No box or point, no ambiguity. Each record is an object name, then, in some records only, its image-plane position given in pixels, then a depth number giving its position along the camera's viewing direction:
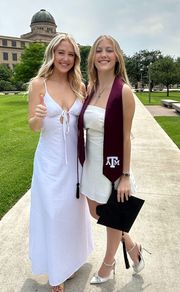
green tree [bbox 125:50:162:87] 59.70
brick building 80.41
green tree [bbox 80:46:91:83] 53.44
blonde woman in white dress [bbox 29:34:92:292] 1.85
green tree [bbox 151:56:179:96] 28.83
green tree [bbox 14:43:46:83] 25.00
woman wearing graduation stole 1.66
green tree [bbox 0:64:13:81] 55.64
